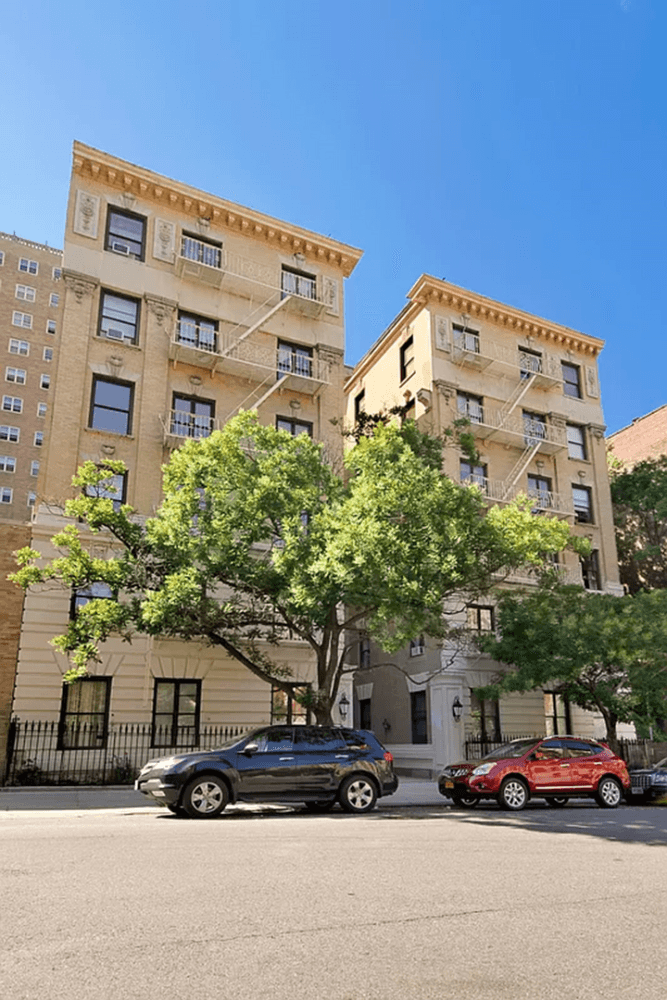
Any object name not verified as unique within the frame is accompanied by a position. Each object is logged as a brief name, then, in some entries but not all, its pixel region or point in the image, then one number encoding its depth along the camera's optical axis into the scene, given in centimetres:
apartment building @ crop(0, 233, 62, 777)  5362
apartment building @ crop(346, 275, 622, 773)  2708
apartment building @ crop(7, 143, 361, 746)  2130
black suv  1258
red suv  1541
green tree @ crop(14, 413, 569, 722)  1481
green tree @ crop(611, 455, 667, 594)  3397
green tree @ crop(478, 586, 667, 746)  2133
